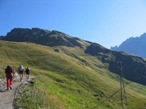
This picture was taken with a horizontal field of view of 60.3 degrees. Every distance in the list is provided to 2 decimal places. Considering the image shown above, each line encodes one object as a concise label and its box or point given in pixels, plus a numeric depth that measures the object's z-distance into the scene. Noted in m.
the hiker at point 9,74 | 14.11
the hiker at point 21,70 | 19.32
